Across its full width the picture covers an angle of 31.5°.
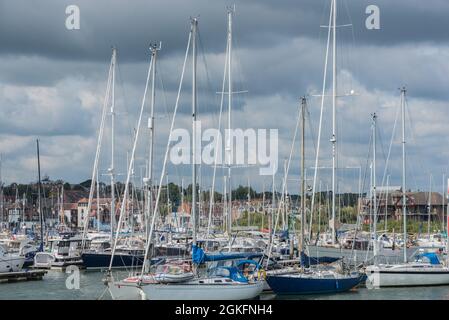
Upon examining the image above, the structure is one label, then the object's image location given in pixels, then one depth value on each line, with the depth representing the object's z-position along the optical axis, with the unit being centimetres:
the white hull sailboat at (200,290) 4491
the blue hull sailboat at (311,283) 5291
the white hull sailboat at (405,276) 6041
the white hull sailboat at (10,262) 7038
